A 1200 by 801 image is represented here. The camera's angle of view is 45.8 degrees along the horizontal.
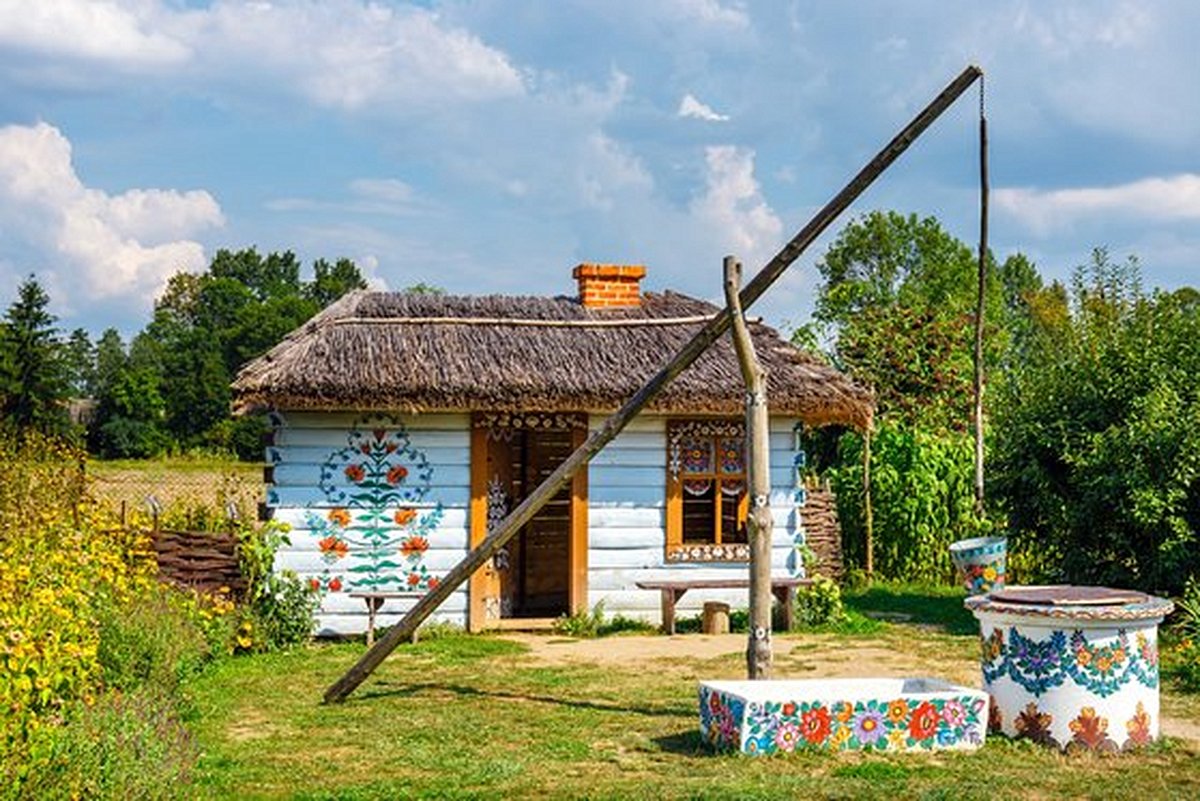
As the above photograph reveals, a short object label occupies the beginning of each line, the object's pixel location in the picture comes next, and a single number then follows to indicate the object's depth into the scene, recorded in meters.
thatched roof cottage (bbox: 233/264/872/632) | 13.08
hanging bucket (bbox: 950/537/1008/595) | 13.60
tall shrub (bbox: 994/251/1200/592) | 12.81
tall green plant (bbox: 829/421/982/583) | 17.67
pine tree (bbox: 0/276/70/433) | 35.75
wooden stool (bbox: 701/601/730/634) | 13.43
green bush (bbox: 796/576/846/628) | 13.84
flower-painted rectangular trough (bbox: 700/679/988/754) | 7.72
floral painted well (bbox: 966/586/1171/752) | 7.82
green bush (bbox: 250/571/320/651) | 12.50
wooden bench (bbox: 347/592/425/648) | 12.70
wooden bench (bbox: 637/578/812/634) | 13.30
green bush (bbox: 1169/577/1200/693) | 10.19
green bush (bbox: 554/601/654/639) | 13.47
